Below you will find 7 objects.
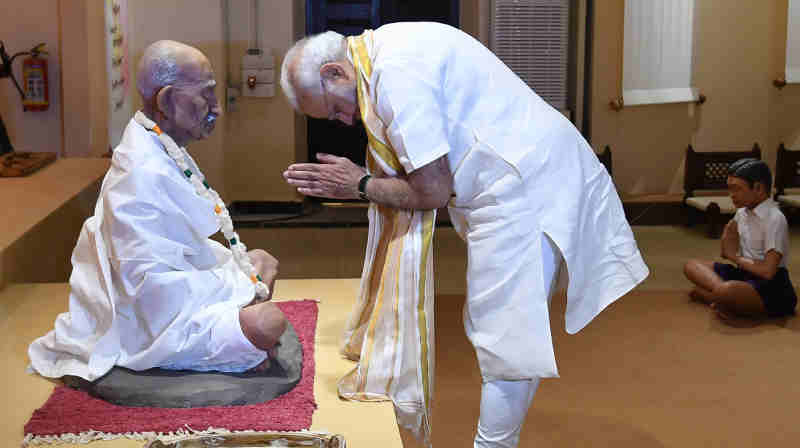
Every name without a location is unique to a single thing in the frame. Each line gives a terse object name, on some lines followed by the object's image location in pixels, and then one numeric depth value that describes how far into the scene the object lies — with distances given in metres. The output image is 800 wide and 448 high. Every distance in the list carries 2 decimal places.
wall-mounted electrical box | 4.76
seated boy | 4.69
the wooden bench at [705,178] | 5.11
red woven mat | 2.48
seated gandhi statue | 2.60
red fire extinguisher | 5.89
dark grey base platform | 2.61
